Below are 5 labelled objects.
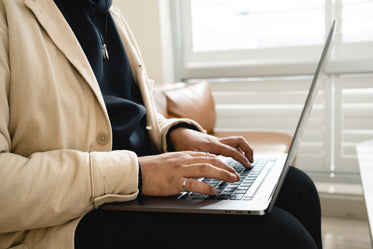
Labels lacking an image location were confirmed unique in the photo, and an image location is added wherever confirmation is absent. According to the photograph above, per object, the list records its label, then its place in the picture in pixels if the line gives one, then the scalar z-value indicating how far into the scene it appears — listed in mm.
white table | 1028
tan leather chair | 2048
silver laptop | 672
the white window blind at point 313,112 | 2375
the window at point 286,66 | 2367
